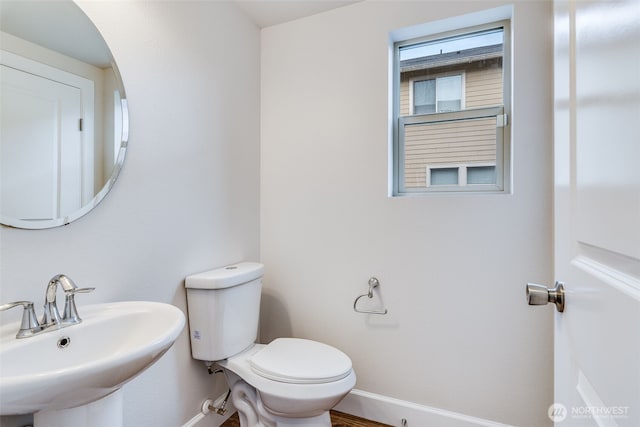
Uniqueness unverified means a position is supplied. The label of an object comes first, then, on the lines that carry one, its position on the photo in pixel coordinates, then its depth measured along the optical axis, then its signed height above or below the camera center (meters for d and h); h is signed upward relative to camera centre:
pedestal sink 0.62 -0.35
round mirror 0.90 +0.32
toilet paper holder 1.70 -0.42
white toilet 1.26 -0.64
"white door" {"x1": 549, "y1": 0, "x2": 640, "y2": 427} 0.37 +0.00
